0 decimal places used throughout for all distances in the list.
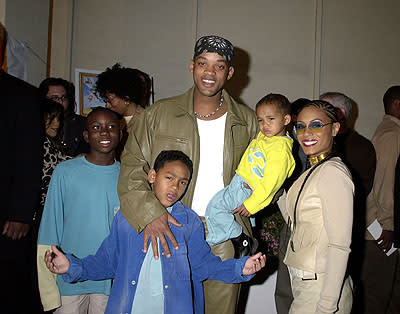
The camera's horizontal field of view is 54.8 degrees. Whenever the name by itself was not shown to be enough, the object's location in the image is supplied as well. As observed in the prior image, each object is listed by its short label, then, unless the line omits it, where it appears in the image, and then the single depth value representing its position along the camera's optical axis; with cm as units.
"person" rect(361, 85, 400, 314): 379
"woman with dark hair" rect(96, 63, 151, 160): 372
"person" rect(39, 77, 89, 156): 345
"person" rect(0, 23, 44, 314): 253
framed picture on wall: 506
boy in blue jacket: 196
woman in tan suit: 186
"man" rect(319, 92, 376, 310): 340
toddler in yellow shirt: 223
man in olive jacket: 230
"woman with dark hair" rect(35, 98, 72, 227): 301
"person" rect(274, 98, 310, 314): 273
